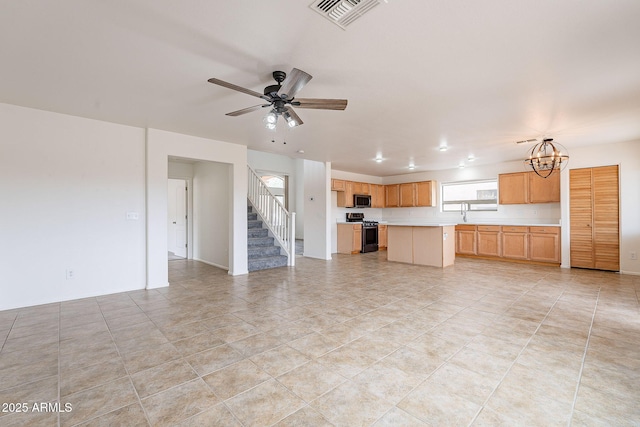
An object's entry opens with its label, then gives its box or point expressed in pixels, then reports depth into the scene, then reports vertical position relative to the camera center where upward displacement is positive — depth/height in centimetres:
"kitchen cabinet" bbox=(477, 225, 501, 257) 710 -70
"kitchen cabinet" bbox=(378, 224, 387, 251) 916 -78
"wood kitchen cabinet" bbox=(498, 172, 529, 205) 699 +63
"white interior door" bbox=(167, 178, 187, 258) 760 -9
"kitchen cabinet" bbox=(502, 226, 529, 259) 667 -70
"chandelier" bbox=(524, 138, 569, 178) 500 +104
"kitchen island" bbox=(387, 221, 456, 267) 623 -71
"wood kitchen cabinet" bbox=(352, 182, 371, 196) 881 +80
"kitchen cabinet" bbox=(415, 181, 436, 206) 869 +61
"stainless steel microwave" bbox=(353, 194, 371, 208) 871 +39
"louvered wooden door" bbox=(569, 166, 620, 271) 554 -11
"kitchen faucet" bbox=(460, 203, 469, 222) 823 +9
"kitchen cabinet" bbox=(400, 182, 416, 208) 912 +61
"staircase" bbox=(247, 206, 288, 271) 612 -79
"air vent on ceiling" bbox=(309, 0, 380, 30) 181 +134
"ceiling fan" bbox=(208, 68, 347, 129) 245 +107
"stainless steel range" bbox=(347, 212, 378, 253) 848 -57
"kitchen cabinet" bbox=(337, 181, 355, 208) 852 +52
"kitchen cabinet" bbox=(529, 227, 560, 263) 624 -70
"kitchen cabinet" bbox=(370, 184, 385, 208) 942 +58
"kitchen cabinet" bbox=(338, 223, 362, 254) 827 -73
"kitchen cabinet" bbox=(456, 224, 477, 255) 750 -71
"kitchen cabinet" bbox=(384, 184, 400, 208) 956 +61
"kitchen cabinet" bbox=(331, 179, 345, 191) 822 +84
